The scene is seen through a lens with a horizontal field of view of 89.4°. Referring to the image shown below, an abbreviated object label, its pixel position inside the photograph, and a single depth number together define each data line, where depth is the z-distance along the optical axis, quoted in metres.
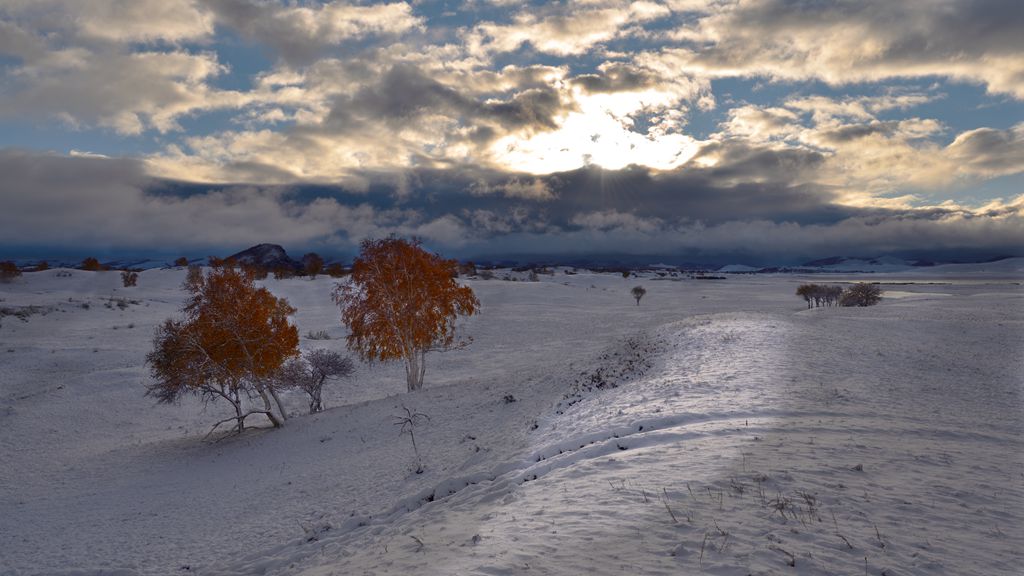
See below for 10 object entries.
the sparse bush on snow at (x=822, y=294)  80.44
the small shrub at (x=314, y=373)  29.47
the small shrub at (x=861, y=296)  62.31
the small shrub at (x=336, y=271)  122.93
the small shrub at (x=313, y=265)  126.85
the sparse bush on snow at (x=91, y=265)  117.75
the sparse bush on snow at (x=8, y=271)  80.81
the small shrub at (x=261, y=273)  106.44
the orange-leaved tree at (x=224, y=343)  25.64
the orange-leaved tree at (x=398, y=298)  30.73
